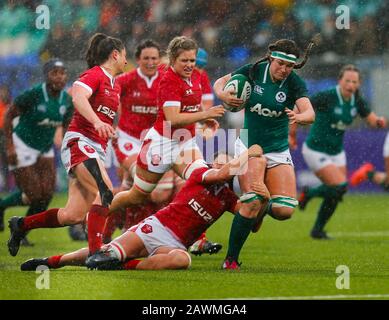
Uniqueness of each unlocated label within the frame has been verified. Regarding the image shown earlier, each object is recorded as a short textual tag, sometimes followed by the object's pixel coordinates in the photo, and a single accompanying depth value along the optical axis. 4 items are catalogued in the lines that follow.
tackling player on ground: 15.94
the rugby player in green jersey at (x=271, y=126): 16.47
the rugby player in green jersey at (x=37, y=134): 21.89
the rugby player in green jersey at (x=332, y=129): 24.25
